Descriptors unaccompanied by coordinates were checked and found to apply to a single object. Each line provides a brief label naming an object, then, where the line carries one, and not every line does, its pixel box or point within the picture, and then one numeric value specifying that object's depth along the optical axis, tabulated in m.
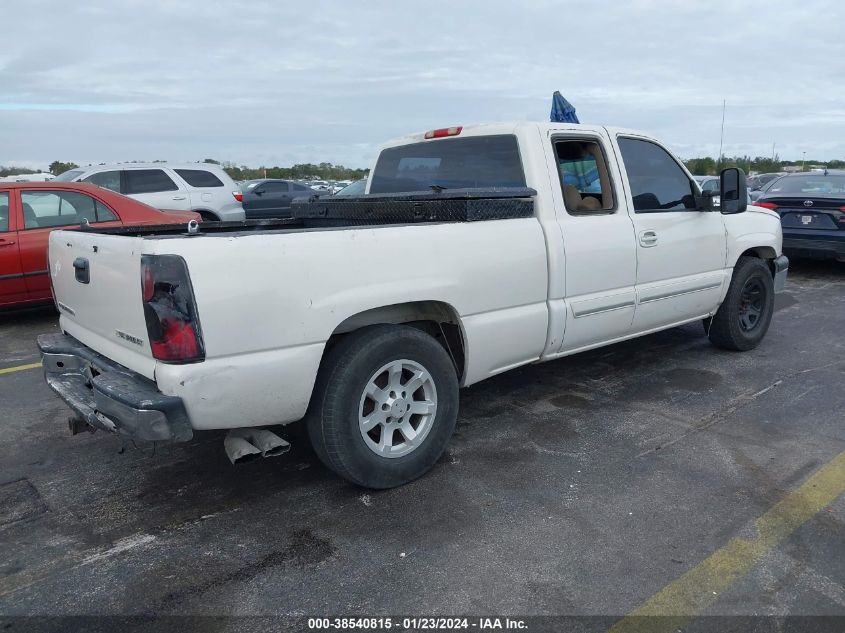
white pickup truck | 2.93
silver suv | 11.83
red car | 7.12
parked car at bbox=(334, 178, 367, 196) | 11.86
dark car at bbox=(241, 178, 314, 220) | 19.16
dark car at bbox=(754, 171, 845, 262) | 9.50
